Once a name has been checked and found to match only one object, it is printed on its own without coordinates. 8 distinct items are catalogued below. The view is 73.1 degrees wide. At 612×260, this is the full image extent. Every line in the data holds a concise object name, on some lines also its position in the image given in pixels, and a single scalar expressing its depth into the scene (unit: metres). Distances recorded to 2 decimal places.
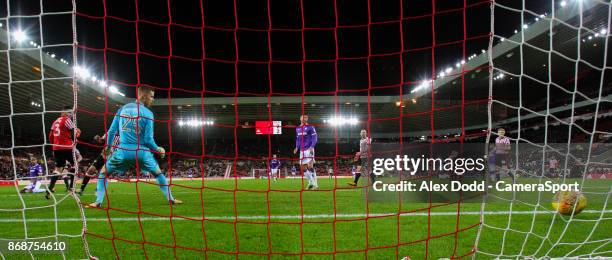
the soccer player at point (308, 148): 9.80
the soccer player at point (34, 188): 10.25
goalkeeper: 5.81
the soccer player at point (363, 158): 11.62
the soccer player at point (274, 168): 20.75
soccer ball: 4.48
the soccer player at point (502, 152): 11.17
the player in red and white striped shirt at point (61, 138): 7.55
